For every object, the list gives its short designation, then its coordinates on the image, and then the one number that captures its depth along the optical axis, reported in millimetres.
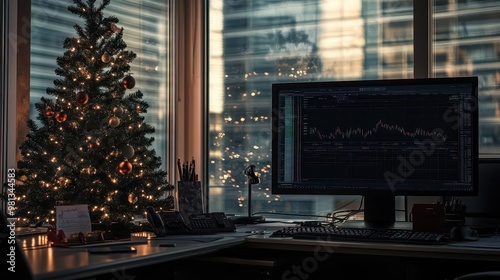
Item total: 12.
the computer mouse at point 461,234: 2386
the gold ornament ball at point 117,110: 2756
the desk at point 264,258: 1916
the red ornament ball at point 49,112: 2643
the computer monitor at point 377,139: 2668
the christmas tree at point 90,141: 2656
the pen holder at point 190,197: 3025
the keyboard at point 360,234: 2334
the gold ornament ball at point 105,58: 2736
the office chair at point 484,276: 1662
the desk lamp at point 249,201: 3122
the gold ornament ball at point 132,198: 2736
